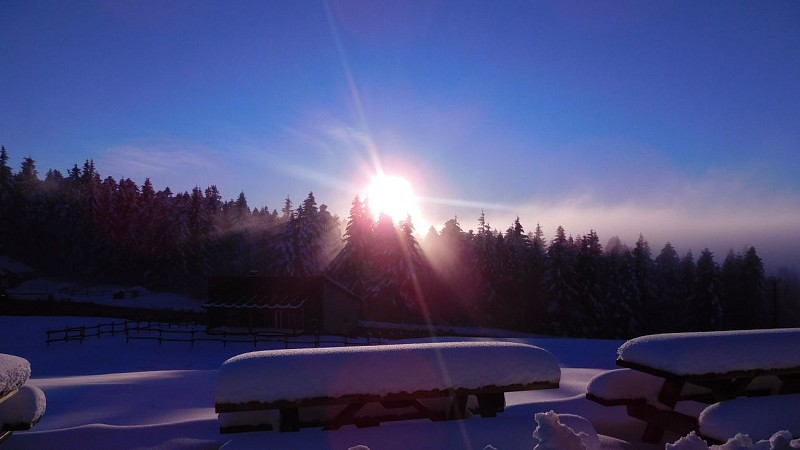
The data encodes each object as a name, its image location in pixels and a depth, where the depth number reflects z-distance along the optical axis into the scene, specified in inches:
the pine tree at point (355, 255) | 2347.4
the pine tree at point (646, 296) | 2278.5
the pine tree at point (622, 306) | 2164.1
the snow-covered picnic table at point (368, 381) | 225.3
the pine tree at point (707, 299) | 2151.1
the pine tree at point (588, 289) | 2196.1
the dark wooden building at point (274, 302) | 1405.0
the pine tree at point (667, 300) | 2441.1
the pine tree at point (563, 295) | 2198.6
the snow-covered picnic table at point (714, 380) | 258.1
